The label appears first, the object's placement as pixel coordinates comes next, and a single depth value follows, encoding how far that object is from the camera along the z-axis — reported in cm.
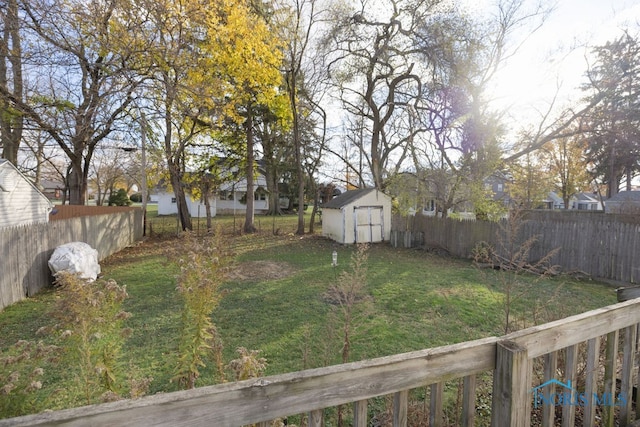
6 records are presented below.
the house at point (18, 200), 1005
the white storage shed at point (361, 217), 1380
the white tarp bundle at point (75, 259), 723
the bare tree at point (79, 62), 875
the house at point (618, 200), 2152
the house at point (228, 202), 2939
